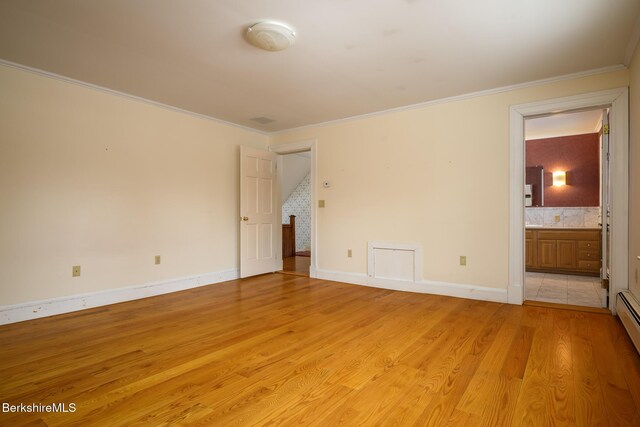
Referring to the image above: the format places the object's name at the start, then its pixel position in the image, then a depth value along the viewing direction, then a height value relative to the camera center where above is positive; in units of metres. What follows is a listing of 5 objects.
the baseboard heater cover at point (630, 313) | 2.42 -0.80
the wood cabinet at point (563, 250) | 5.42 -0.64
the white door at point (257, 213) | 5.26 +0.00
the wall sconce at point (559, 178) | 6.13 +0.60
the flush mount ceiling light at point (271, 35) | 2.53 +1.35
